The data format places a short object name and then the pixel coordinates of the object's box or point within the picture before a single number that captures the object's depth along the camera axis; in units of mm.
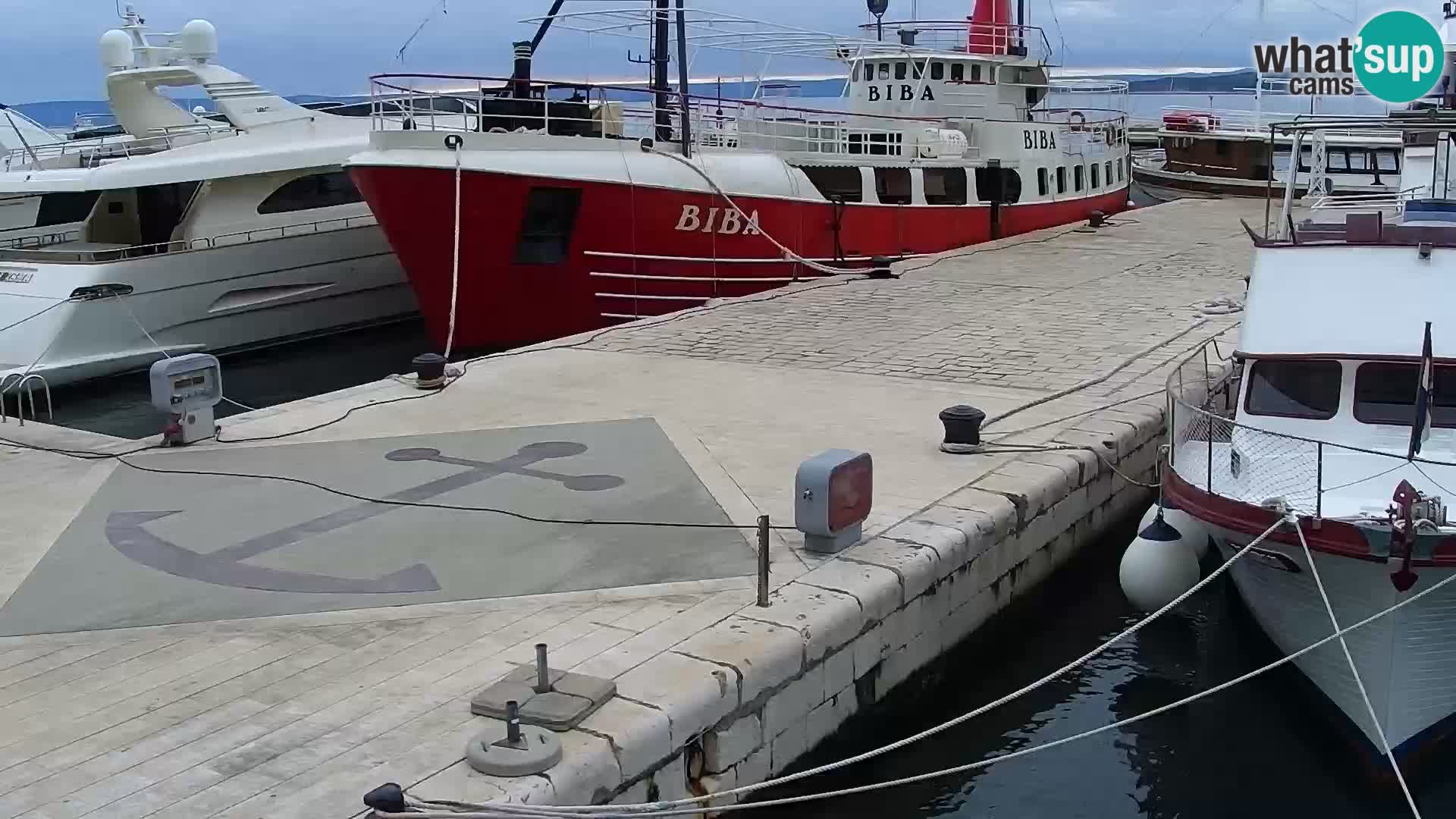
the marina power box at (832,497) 6672
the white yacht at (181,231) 16656
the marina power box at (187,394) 9008
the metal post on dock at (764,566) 6172
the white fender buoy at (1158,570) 7273
